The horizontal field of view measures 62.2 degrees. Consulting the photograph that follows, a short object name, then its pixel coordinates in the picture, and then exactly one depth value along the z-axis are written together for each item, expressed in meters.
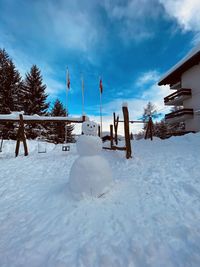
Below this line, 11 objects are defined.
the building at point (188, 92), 14.33
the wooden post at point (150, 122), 12.81
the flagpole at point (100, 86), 18.08
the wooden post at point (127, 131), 7.13
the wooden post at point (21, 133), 10.30
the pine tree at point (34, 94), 19.88
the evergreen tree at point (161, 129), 29.70
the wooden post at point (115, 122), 13.66
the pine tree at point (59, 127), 23.27
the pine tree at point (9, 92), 17.69
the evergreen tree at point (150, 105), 35.77
